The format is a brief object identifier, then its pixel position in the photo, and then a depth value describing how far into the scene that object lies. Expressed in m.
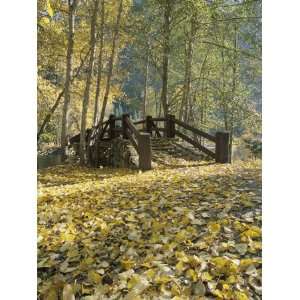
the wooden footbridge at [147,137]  6.44
